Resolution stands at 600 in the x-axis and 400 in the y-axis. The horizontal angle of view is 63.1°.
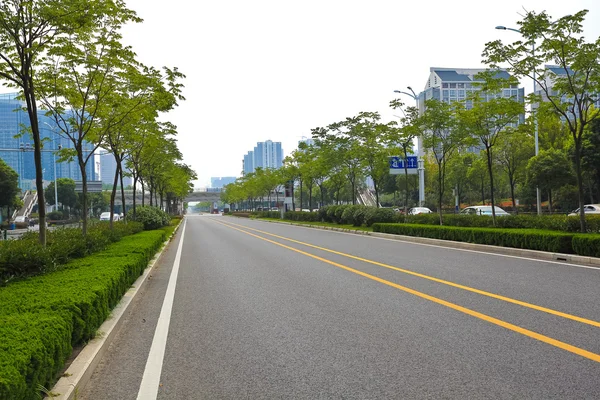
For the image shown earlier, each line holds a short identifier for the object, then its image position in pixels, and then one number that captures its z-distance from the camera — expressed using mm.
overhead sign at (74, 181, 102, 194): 45531
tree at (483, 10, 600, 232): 13273
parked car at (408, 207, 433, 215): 34656
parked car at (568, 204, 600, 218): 30869
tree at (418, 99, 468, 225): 21312
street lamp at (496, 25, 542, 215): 14617
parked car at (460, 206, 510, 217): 28292
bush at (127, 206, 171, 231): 25250
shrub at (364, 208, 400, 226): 27577
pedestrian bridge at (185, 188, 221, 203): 131400
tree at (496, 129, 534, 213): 40469
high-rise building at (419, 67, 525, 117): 118562
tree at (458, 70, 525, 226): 16672
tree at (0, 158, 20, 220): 49562
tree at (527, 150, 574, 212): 35438
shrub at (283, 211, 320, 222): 42875
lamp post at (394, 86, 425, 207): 27688
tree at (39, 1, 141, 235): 11523
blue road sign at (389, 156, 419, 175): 28297
